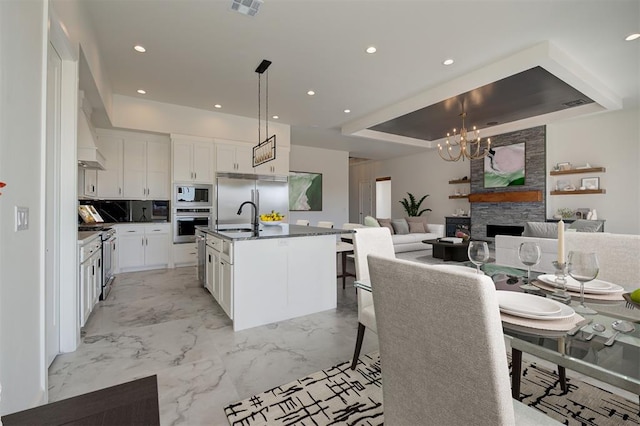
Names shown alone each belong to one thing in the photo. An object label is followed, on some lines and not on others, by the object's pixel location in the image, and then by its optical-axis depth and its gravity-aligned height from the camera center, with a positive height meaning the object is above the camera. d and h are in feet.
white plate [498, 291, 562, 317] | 3.24 -1.13
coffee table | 16.91 -2.29
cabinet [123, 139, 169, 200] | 16.44 +2.52
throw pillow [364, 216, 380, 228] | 18.05 -0.60
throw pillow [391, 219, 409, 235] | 21.25 -1.07
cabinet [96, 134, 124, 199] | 15.76 +2.49
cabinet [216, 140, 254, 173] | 17.79 +3.52
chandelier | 23.00 +5.71
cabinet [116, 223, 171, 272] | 15.61 -1.91
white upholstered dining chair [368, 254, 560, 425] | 2.22 -1.19
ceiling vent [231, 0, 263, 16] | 8.17 +6.03
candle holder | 4.04 -1.09
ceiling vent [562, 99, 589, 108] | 16.10 +6.35
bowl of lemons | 12.75 -0.25
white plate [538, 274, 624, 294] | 4.12 -1.11
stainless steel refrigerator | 17.78 +1.17
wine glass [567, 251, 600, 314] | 3.66 -0.72
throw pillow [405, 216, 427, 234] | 21.95 -1.03
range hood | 10.92 +2.61
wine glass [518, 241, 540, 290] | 4.45 -0.67
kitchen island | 8.52 -1.98
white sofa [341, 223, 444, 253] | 19.12 -1.80
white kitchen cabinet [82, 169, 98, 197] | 14.84 +1.56
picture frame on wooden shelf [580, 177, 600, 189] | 17.63 +1.91
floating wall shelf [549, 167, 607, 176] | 17.32 +2.67
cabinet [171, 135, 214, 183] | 16.58 +3.19
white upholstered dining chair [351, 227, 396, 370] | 5.99 -1.02
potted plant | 28.14 +0.57
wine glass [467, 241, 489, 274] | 4.55 -0.64
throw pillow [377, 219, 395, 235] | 20.72 -0.73
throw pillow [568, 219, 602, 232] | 13.10 -0.61
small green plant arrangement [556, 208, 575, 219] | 18.51 +0.00
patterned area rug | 4.83 -3.51
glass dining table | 2.47 -1.32
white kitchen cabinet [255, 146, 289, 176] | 19.17 +3.21
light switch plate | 3.92 -0.09
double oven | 16.78 +0.20
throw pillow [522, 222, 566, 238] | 12.33 -0.75
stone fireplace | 19.74 +1.44
